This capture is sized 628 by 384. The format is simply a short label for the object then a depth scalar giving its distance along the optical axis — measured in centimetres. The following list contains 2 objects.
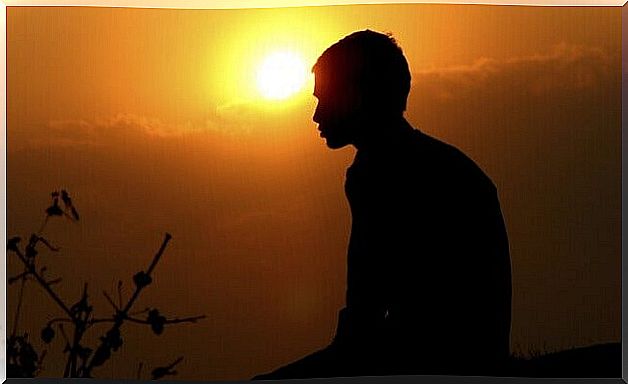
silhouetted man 866
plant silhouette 866
